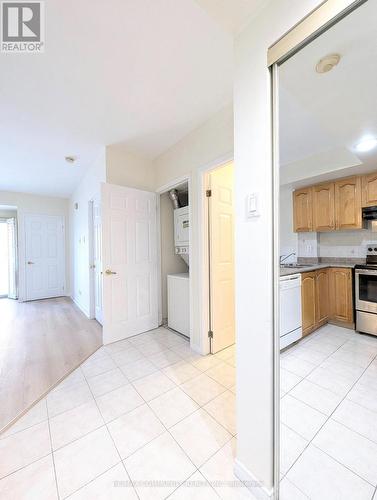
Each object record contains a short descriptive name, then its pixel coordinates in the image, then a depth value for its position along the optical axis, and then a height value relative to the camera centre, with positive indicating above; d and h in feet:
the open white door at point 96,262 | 10.78 -0.59
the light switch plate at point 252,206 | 3.26 +0.67
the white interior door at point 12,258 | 16.48 -0.41
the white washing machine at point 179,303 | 9.03 -2.39
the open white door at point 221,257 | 7.82 -0.31
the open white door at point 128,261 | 8.55 -0.47
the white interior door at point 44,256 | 16.42 -0.29
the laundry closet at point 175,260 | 9.24 -0.52
